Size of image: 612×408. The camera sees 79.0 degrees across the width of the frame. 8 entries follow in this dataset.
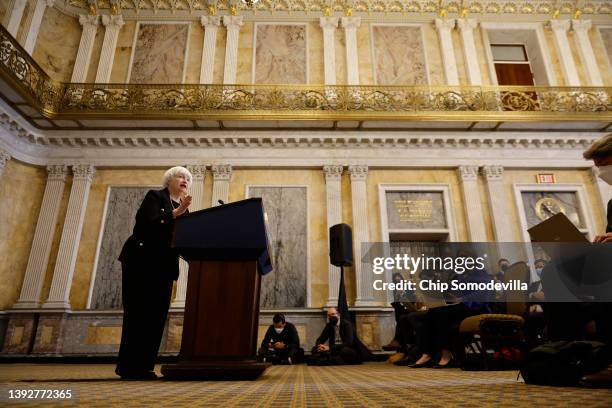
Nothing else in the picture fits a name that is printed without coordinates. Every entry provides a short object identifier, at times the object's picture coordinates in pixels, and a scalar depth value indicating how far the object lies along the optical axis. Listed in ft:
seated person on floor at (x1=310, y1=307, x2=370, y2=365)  19.60
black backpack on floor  6.52
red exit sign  31.48
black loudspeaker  23.82
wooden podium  8.41
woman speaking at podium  8.92
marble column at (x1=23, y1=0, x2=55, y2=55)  31.76
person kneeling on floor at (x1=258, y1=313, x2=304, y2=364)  21.68
